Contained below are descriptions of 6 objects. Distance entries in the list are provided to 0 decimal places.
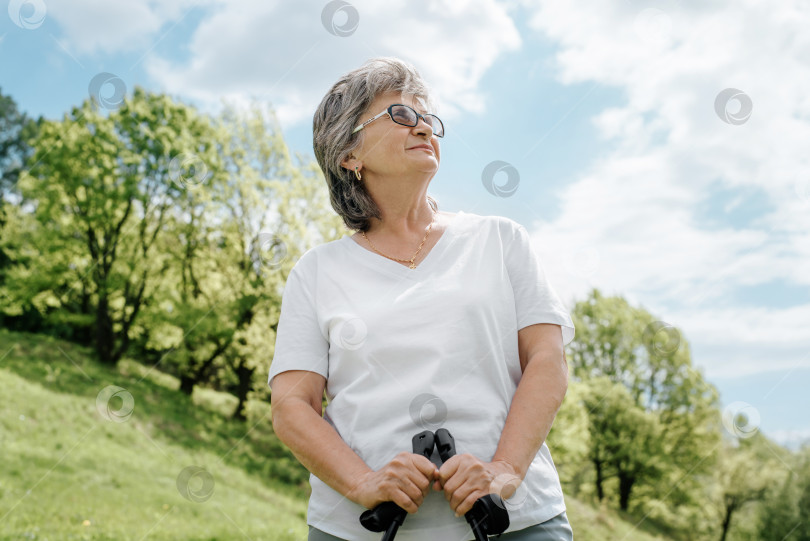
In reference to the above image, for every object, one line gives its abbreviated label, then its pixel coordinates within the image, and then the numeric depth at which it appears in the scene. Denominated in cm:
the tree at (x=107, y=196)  2053
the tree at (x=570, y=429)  1706
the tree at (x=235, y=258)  1797
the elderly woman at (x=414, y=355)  164
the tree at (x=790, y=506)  2300
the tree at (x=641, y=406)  2809
